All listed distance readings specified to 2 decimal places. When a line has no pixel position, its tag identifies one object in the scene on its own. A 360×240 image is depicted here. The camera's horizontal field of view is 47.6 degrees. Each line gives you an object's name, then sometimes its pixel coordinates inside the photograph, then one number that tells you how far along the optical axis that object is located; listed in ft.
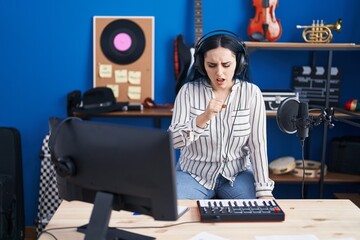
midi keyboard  4.53
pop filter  4.81
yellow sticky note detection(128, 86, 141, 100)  9.70
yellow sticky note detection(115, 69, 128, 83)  9.66
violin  8.87
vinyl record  9.55
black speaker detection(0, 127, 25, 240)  8.68
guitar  9.19
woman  6.28
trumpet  8.91
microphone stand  4.54
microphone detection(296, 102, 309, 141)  4.70
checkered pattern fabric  9.17
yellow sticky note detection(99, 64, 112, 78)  9.63
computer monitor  3.57
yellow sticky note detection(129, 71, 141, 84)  9.66
